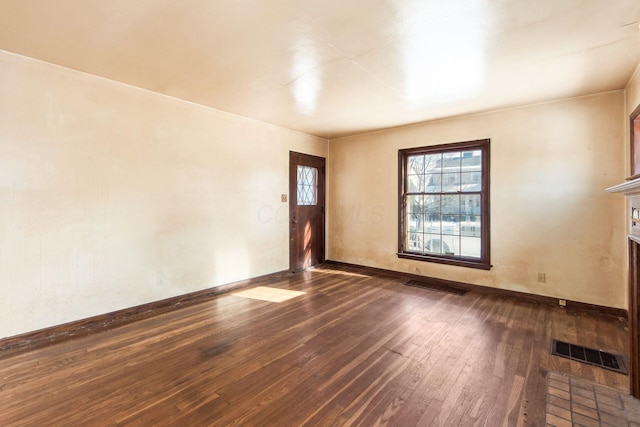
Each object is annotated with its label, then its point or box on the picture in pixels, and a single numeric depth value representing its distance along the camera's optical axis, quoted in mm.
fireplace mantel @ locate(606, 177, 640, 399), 1980
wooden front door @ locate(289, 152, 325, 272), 5562
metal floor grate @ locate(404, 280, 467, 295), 4426
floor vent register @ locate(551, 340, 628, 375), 2416
